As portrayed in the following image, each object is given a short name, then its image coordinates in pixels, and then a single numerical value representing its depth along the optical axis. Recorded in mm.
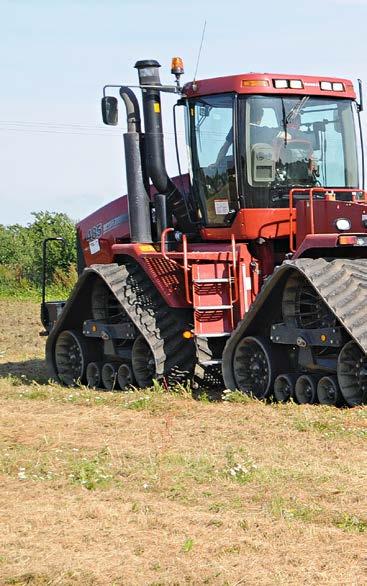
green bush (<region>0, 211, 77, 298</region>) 34719
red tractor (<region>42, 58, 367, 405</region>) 10562
